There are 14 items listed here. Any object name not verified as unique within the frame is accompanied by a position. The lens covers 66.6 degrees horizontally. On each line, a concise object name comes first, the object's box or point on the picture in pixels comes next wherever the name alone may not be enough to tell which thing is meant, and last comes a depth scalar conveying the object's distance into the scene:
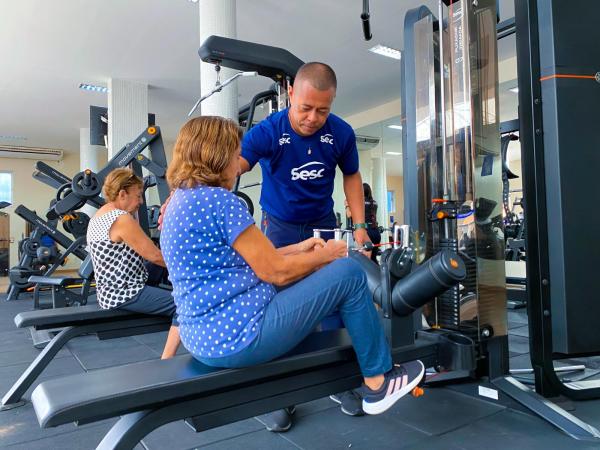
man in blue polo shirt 1.99
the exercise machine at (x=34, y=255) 5.70
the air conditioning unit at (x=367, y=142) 9.88
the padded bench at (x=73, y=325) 2.26
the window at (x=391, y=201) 11.65
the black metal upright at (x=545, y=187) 1.92
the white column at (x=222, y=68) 4.57
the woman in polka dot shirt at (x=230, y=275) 1.22
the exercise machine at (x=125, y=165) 3.80
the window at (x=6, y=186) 12.57
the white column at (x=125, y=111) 7.23
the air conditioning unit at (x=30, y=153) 11.80
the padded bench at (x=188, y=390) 1.08
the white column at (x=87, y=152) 10.48
